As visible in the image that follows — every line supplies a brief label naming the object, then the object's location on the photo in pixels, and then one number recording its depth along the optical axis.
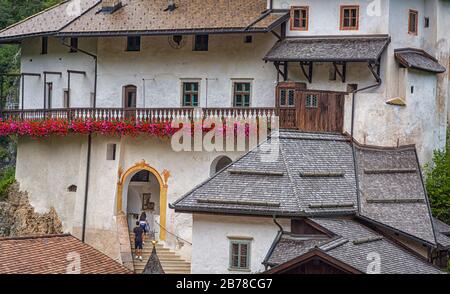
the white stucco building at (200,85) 51.62
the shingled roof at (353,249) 40.97
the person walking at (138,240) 53.00
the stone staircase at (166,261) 51.22
